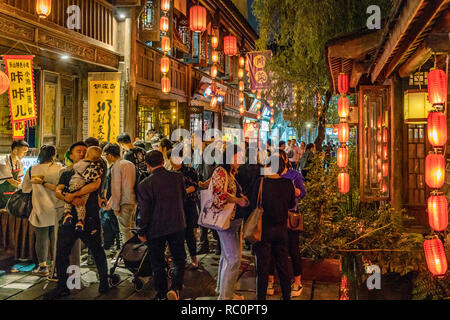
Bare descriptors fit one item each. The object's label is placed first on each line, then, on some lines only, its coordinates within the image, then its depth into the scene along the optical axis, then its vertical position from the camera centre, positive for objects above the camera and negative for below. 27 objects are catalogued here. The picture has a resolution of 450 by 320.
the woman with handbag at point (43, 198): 7.72 -0.61
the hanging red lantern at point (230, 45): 22.02 +6.52
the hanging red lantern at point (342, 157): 11.84 +0.22
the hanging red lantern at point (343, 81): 11.50 +2.35
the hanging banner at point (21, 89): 8.90 +1.73
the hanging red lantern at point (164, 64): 15.32 +3.81
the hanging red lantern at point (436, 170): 6.31 -0.09
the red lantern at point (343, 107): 12.30 +1.74
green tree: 13.56 +4.37
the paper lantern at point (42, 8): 9.21 +3.57
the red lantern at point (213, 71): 21.11 +4.86
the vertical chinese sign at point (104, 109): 13.41 +1.89
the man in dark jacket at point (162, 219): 6.11 -0.80
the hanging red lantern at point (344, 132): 12.48 +1.00
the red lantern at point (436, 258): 6.00 -1.38
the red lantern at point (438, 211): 6.20 -0.72
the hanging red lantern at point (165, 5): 14.24 +5.60
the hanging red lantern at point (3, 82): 8.06 +1.69
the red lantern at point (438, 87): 6.24 +1.19
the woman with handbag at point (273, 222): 5.85 -0.81
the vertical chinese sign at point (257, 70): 18.67 +4.48
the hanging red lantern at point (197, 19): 16.03 +5.82
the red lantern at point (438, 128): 6.22 +0.55
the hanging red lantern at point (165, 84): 15.25 +3.05
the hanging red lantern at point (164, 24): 14.99 +5.20
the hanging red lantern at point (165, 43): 15.45 +4.63
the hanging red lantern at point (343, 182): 11.25 -0.48
